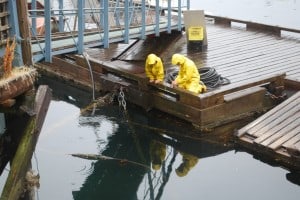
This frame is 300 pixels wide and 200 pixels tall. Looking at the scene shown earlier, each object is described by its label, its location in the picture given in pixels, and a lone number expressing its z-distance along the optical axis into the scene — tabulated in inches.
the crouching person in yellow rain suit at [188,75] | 431.3
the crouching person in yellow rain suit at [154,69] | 452.4
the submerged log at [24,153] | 262.2
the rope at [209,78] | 452.4
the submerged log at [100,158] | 403.2
